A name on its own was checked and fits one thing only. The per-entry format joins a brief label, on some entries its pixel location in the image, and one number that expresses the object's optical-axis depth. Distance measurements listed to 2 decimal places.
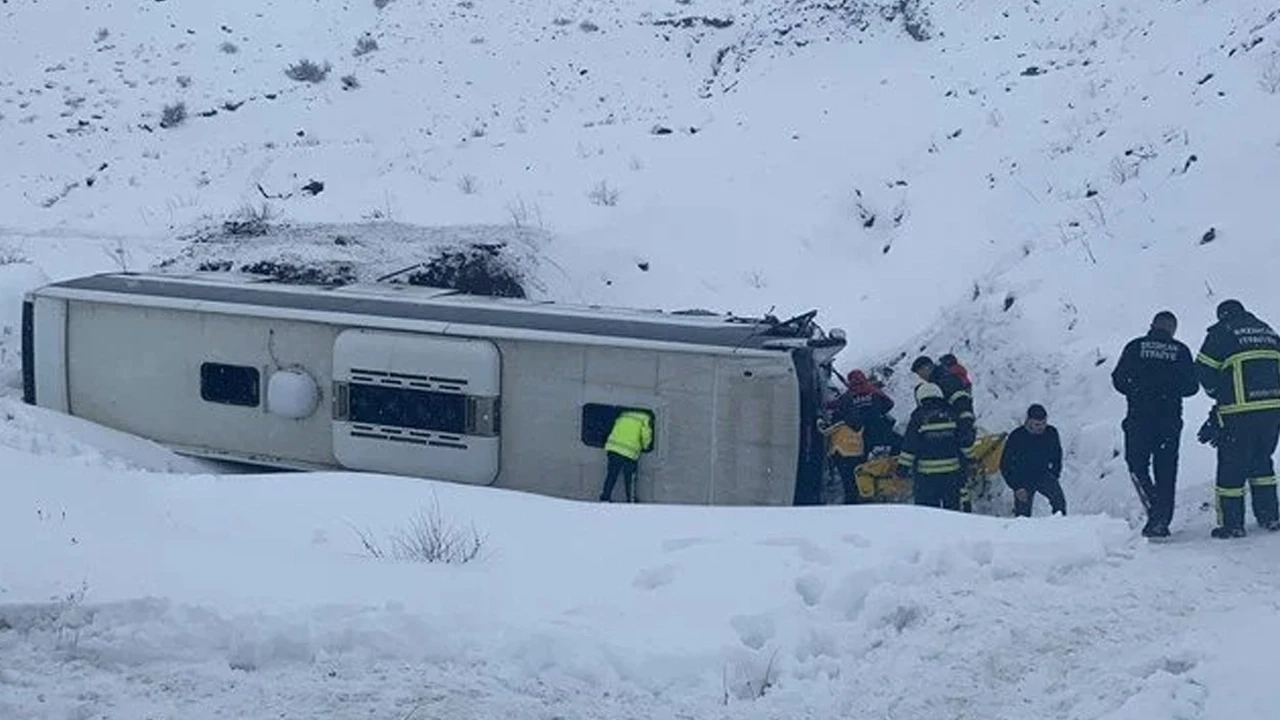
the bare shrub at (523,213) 20.14
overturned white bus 12.07
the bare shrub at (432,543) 7.65
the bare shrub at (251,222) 19.81
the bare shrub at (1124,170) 17.38
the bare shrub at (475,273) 18.22
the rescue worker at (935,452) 12.02
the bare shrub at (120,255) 18.78
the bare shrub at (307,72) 29.48
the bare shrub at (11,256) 18.23
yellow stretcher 12.66
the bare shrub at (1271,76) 17.42
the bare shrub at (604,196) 20.66
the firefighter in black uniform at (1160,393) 11.04
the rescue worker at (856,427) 12.60
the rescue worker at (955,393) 12.25
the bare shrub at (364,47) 30.75
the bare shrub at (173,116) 27.69
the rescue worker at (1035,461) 12.14
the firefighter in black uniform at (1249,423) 10.45
